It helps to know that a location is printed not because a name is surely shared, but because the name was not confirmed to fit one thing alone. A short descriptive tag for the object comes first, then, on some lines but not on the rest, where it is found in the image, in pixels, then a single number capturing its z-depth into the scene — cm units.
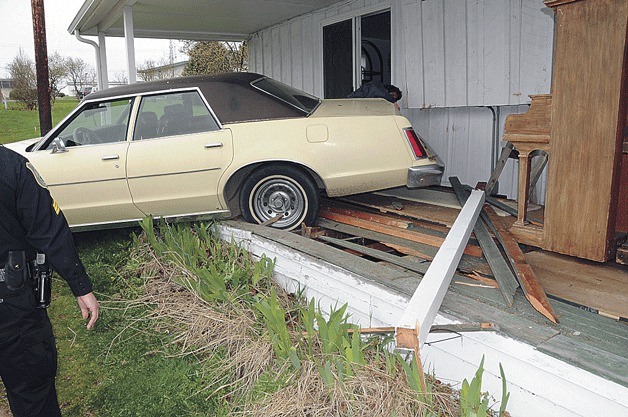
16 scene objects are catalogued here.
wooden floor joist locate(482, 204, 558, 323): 249
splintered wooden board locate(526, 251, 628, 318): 260
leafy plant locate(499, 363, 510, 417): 216
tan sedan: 456
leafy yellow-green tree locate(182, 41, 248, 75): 2203
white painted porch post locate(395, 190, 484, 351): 223
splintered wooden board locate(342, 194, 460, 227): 434
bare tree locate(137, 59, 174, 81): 3400
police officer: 223
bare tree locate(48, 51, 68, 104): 3353
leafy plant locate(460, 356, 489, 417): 216
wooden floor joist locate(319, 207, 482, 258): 383
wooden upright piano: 258
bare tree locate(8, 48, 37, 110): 2770
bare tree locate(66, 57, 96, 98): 4041
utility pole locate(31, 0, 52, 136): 963
